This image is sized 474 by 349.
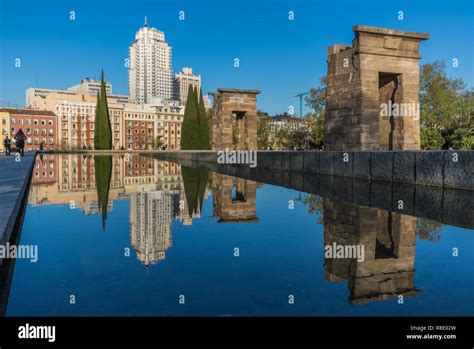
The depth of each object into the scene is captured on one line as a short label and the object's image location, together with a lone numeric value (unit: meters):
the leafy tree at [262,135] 57.56
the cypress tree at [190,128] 53.19
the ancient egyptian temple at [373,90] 13.41
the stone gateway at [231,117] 27.06
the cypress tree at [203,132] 54.00
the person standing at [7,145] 24.70
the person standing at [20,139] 21.98
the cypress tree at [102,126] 65.50
